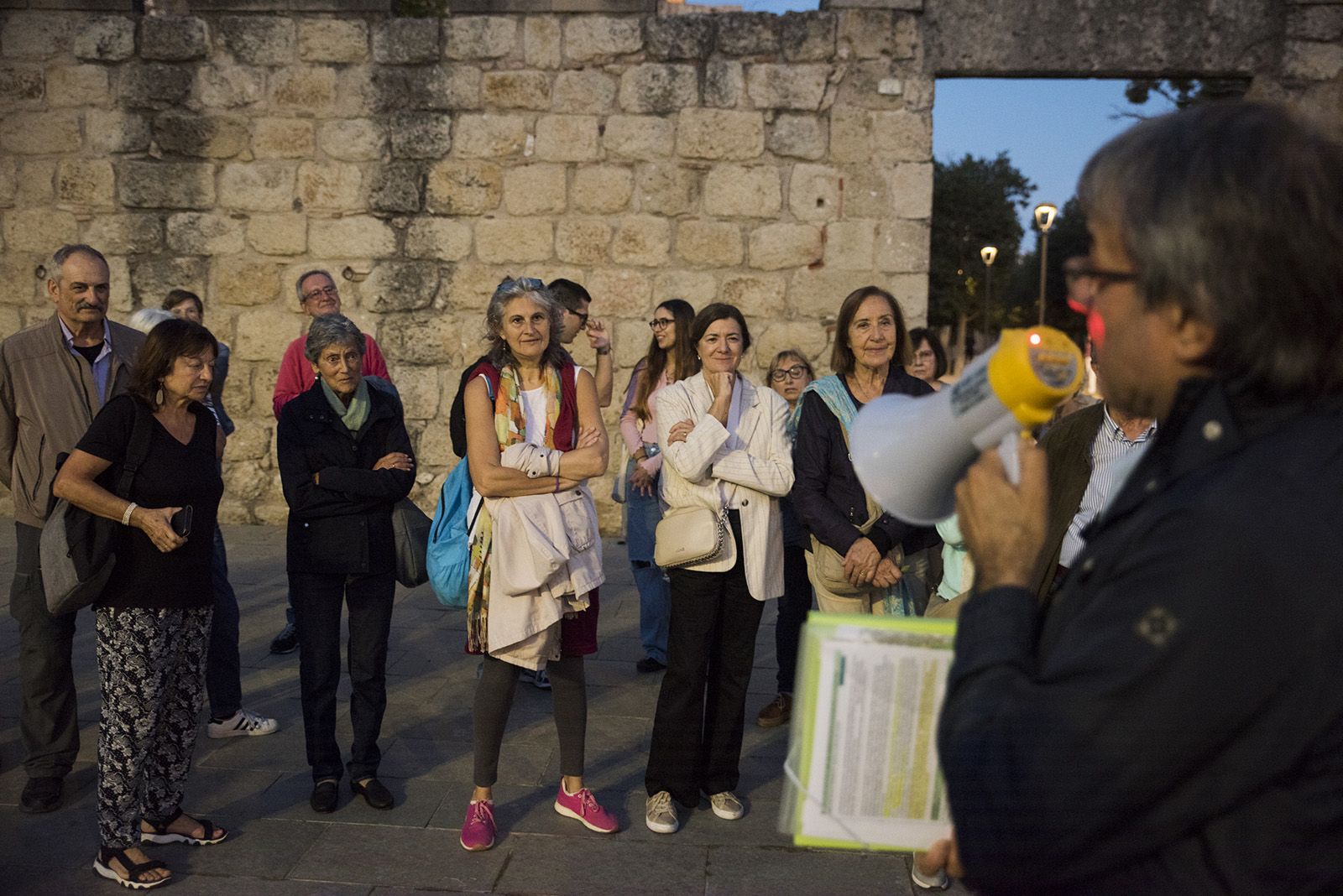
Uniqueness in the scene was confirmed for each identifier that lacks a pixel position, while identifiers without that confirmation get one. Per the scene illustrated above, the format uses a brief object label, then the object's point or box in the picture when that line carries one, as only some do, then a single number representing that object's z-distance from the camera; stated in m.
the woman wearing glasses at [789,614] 5.04
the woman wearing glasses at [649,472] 5.68
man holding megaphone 1.11
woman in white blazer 4.02
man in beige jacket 4.10
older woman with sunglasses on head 3.79
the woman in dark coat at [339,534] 4.16
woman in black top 3.52
